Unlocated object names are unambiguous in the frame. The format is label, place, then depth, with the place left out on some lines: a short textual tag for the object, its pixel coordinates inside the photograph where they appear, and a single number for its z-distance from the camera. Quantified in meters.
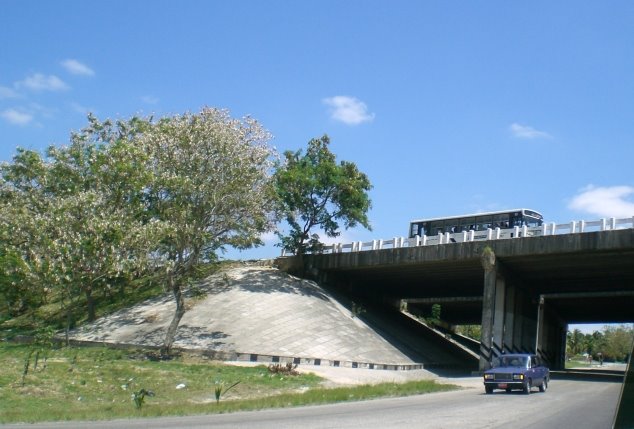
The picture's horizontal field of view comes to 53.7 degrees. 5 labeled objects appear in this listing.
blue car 27.14
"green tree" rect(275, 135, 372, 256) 49.38
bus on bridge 42.22
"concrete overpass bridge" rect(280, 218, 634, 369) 39.81
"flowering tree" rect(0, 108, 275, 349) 33.78
